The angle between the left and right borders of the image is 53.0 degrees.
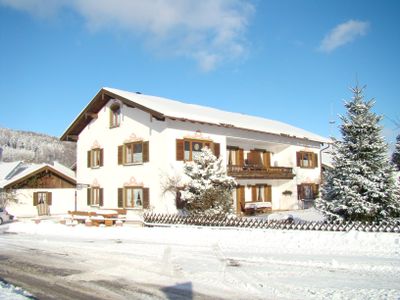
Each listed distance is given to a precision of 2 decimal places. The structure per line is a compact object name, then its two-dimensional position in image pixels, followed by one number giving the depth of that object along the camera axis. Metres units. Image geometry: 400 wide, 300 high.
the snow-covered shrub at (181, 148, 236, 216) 20.98
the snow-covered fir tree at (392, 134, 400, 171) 39.94
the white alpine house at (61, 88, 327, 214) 24.47
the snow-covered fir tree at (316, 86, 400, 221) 16.34
